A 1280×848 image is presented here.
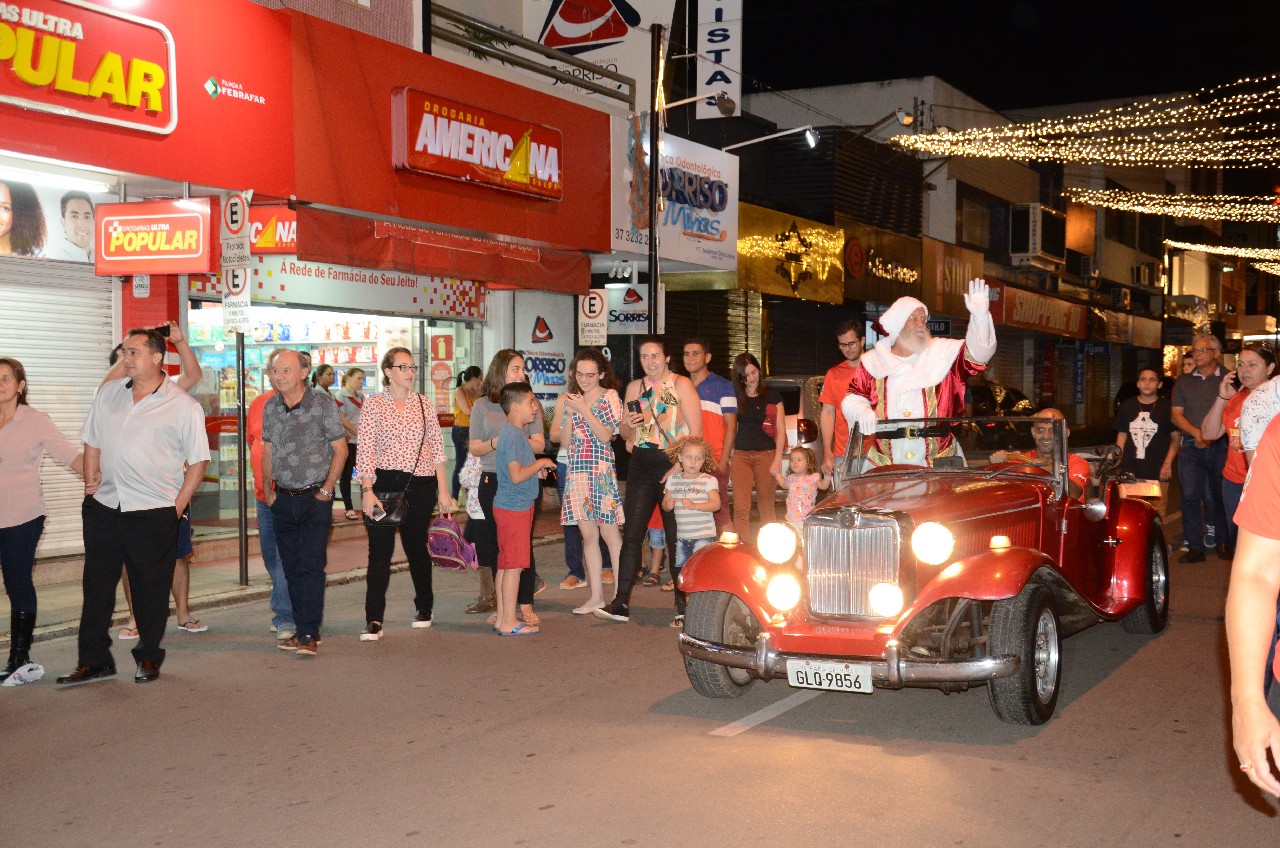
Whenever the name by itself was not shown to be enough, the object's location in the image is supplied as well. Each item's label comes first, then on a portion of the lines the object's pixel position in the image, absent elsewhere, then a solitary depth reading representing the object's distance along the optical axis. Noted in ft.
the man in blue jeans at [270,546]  28.86
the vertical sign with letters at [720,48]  69.62
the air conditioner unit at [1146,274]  164.45
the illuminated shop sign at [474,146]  46.32
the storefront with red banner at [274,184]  35.53
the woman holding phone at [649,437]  30.71
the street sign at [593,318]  57.00
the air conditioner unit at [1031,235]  121.19
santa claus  26.35
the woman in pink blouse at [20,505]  24.77
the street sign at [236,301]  35.29
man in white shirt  24.45
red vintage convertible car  20.04
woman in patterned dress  30.99
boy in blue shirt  28.99
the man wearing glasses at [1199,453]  40.16
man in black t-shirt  41.55
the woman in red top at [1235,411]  33.24
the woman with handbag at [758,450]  37.81
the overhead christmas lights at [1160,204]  106.93
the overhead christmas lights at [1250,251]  126.45
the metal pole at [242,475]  35.77
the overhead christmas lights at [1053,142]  71.46
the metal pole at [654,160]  57.31
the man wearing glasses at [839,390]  30.89
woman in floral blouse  28.76
